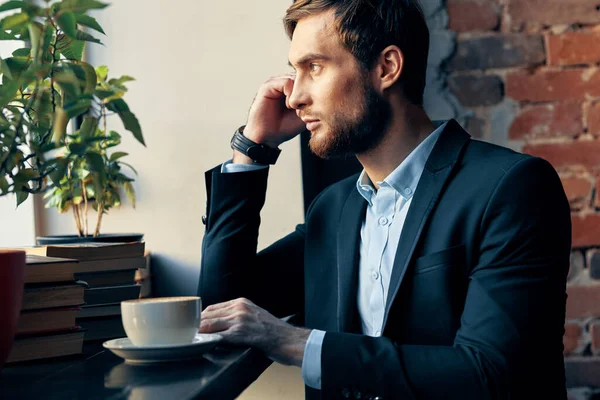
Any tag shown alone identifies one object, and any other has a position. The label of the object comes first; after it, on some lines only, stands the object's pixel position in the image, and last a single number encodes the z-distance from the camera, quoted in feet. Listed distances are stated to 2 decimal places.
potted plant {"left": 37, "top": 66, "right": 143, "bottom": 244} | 5.08
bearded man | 3.51
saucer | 2.97
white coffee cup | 3.05
